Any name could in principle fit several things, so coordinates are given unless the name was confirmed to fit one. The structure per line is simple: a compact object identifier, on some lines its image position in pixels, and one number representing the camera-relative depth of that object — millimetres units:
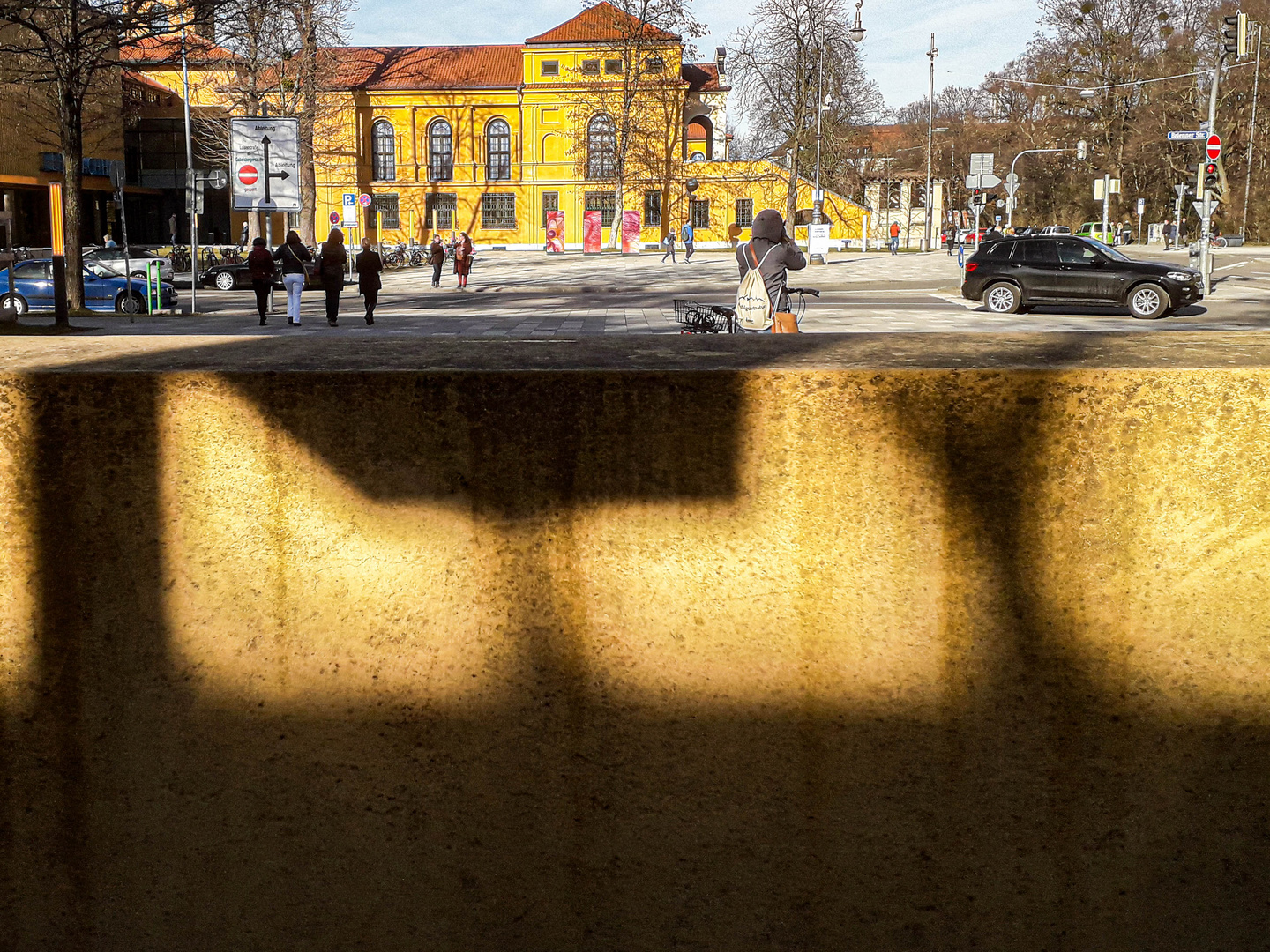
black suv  23125
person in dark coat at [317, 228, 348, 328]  21438
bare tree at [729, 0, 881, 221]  54938
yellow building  67812
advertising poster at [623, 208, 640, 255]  58625
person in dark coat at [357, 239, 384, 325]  22656
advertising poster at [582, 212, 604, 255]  59469
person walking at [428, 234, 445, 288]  36031
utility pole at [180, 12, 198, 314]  25445
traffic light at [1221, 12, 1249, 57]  24938
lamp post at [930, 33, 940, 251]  57406
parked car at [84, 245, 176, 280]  27891
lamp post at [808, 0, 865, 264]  48031
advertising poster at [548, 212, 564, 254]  60844
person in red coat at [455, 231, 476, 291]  35438
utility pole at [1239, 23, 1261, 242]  62531
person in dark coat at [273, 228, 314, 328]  21672
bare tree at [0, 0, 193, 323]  23922
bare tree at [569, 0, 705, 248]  64625
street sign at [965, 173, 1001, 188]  34781
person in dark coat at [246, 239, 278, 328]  22688
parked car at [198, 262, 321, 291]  35406
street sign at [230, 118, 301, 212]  20781
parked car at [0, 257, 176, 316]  27328
